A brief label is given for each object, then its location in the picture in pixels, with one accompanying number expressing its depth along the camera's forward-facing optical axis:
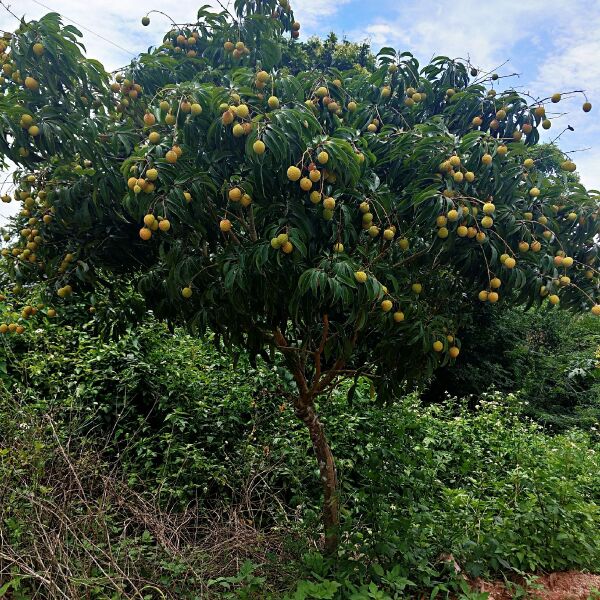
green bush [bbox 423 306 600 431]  7.52
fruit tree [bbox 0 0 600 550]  1.86
